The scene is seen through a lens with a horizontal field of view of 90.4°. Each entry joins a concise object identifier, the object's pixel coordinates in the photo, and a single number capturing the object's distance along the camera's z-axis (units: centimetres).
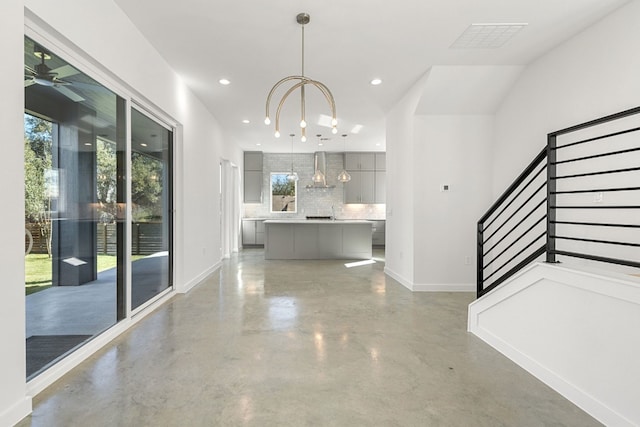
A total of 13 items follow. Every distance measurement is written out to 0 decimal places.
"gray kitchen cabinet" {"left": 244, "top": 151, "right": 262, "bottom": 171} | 979
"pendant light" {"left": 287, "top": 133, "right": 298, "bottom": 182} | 885
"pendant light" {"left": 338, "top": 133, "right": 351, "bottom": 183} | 833
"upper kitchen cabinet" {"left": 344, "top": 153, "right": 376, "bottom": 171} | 987
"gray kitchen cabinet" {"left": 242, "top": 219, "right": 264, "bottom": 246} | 977
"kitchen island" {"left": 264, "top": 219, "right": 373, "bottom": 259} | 774
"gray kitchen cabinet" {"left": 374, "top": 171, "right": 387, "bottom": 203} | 989
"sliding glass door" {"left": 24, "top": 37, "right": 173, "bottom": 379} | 213
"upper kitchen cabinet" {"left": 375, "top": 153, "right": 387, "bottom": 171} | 990
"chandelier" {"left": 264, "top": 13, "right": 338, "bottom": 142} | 286
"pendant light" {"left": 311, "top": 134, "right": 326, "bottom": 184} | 805
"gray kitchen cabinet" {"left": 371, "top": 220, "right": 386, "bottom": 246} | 980
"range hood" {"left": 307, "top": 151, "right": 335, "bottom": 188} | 981
